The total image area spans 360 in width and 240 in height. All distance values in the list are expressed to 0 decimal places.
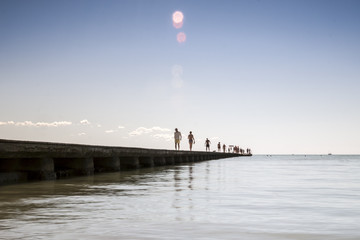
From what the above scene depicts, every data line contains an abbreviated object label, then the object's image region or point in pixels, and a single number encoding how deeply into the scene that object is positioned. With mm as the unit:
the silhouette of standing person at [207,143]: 53031
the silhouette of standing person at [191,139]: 35953
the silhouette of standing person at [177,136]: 31484
